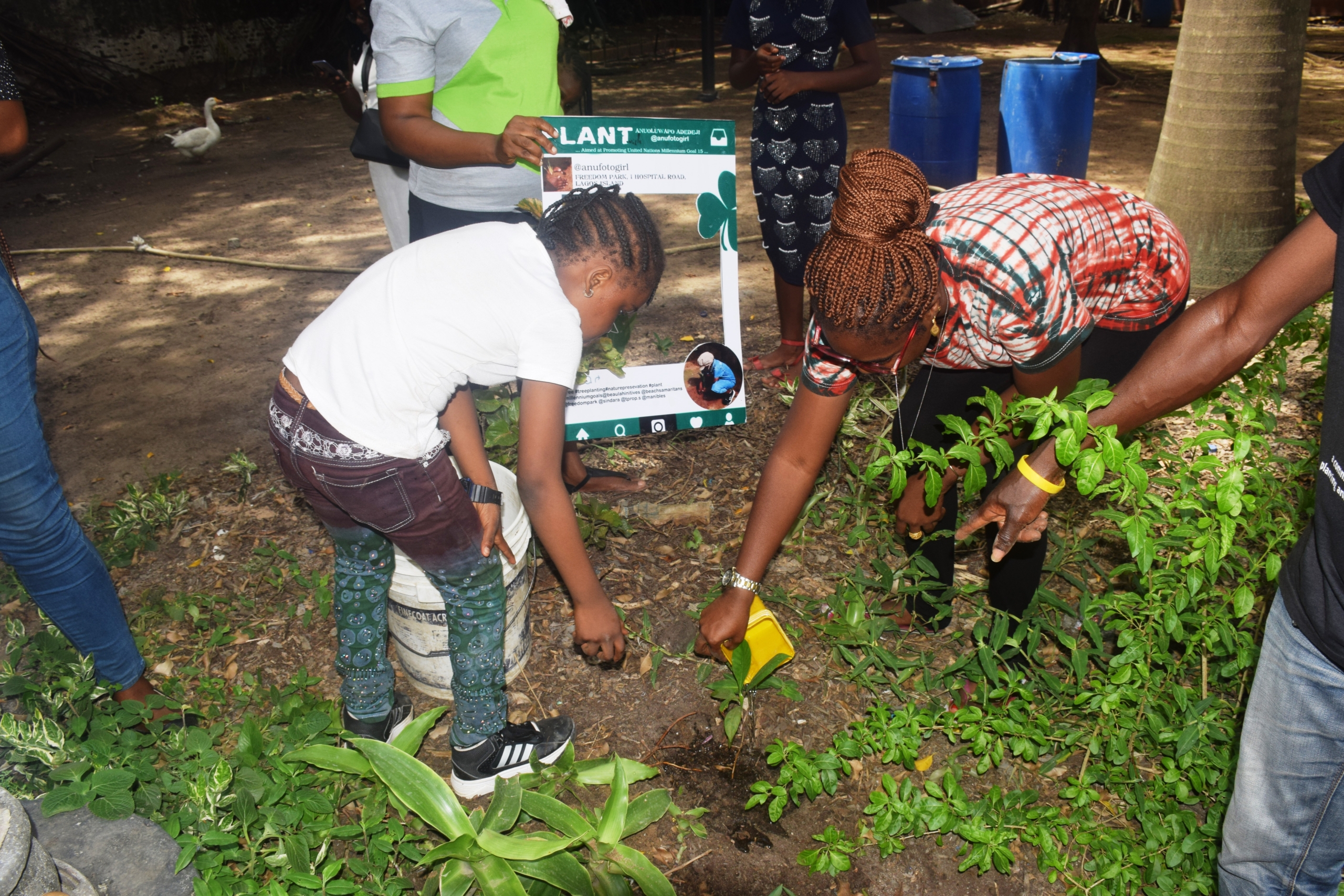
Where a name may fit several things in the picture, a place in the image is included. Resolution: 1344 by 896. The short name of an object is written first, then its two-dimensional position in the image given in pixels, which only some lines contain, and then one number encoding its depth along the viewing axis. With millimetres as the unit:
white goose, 8203
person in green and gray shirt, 2410
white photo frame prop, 2906
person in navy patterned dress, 3605
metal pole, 9781
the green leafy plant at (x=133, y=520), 3109
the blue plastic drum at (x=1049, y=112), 4613
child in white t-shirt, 1799
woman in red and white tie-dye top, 1694
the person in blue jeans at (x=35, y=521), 1867
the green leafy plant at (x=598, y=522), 3084
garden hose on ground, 5617
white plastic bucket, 2273
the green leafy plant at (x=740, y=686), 2318
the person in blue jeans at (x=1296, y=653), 1248
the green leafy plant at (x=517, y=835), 1906
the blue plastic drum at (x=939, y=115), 4781
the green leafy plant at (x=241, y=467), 3414
